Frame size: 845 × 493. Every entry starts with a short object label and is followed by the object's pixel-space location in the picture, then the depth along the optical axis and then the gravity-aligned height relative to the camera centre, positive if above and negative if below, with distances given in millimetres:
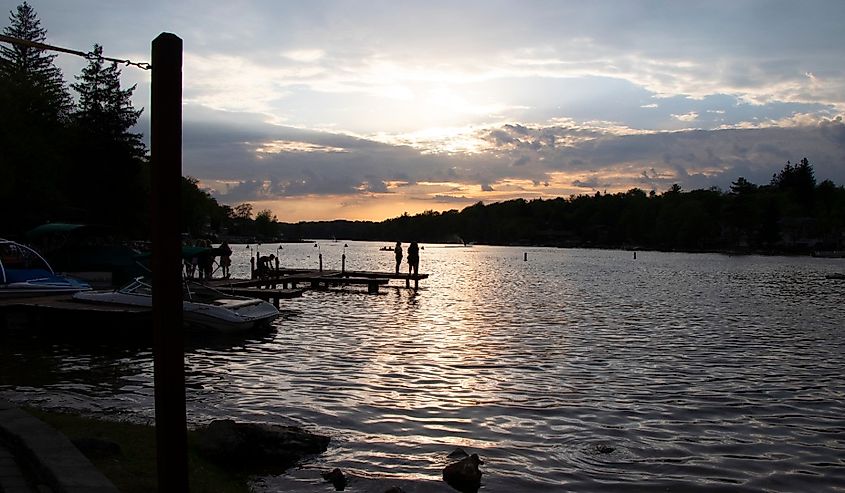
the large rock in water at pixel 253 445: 8849 -2619
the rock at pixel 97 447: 7422 -2199
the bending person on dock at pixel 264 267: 41712 -1382
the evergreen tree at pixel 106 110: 57062 +11383
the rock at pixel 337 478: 8484 -2860
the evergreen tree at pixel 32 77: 49250 +13188
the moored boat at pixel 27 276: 22672 -1135
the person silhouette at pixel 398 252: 44603 -465
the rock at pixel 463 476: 8633 -2851
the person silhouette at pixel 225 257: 39631 -752
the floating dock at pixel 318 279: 36931 -1926
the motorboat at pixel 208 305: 20234 -1824
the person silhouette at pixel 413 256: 42969 -682
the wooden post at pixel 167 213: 5246 +228
